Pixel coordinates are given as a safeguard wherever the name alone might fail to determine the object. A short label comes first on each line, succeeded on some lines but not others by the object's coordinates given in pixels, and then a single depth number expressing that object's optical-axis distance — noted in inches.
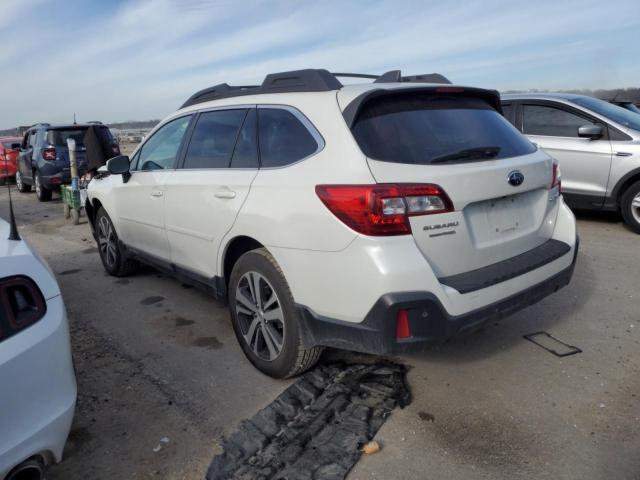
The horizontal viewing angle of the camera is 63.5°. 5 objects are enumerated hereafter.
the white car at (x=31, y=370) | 72.0
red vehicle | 564.8
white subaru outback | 97.7
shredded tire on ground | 96.0
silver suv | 255.3
